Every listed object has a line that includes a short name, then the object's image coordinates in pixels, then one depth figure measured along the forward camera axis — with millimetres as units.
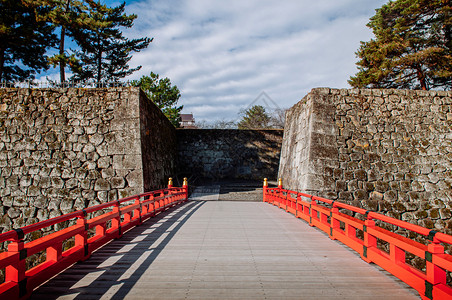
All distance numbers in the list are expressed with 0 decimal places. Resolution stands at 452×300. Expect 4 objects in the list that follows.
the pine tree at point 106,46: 16266
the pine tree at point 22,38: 13820
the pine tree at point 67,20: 13742
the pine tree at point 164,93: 21045
